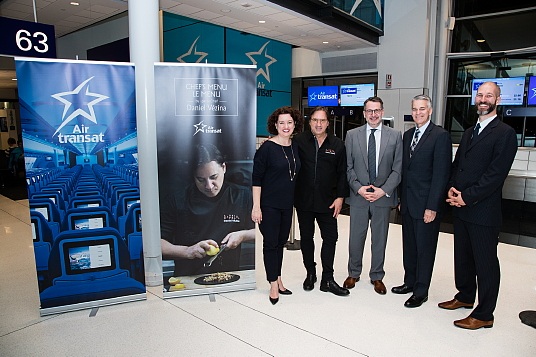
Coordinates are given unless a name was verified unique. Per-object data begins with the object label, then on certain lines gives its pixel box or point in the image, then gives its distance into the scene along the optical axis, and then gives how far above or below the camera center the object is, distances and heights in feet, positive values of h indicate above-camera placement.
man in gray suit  10.46 -1.49
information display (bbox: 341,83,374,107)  33.04 +3.06
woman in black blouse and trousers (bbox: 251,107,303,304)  9.80 -1.44
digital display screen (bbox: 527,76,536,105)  27.71 +2.63
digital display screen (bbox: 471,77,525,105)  28.55 +2.96
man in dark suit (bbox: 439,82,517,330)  8.38 -1.49
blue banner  9.02 -1.36
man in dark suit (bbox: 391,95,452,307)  9.48 -1.63
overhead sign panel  14.57 +3.61
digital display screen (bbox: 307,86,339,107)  35.55 +3.04
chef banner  10.01 -1.31
